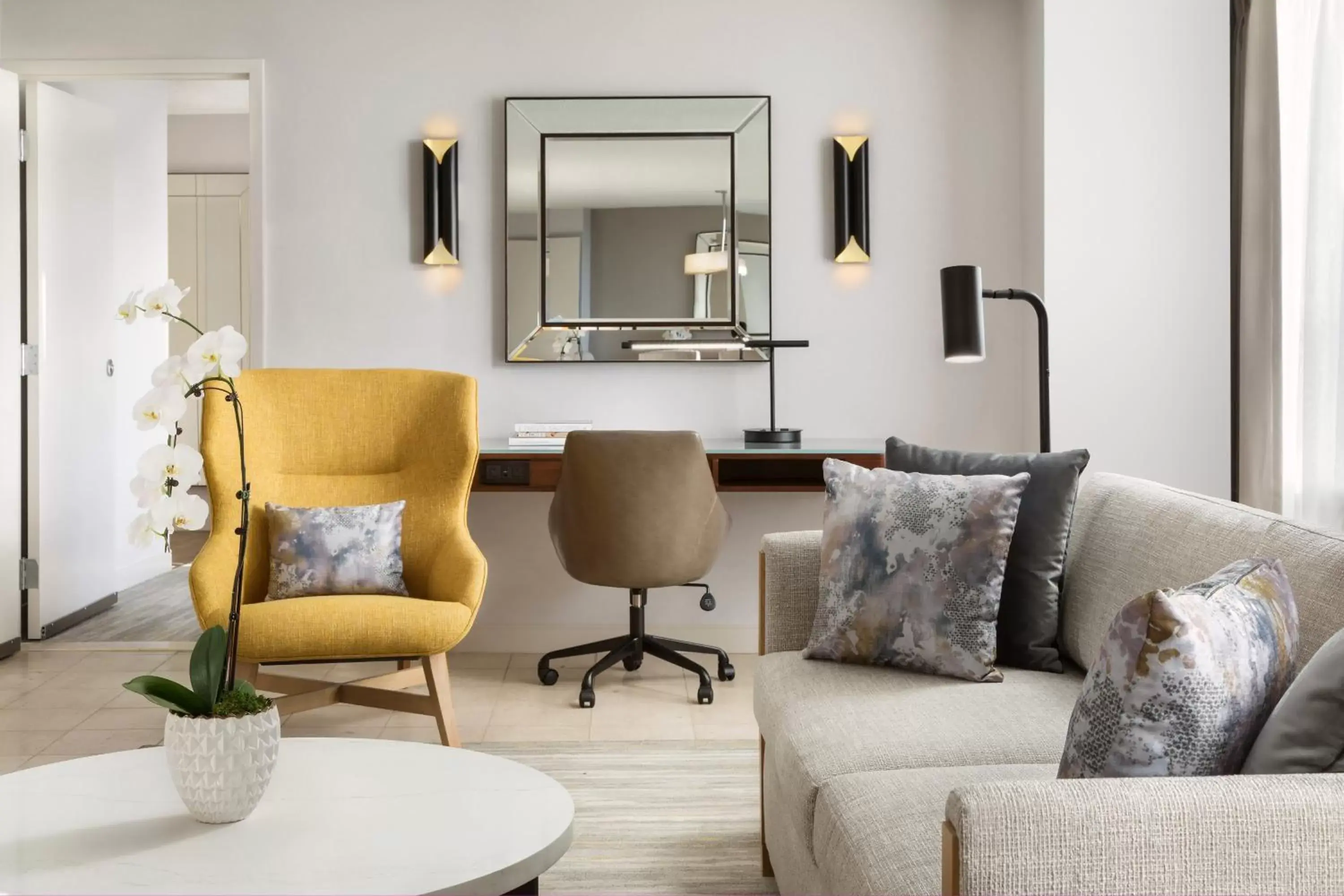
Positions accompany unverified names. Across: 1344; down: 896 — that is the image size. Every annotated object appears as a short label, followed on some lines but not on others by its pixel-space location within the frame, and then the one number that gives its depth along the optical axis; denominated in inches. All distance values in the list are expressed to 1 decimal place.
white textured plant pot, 53.6
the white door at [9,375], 151.5
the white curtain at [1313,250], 120.4
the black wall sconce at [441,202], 152.0
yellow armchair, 109.8
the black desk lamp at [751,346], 142.9
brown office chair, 126.7
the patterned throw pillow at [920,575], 76.0
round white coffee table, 48.4
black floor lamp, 96.5
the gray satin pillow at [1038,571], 78.6
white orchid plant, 51.6
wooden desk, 136.4
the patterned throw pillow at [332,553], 112.9
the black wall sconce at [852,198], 152.4
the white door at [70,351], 159.3
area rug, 81.0
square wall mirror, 153.1
